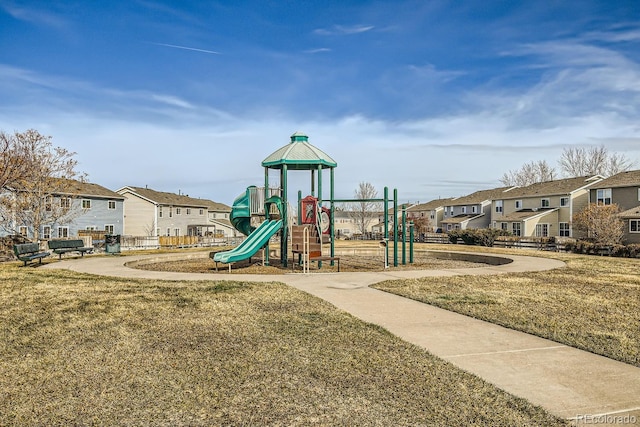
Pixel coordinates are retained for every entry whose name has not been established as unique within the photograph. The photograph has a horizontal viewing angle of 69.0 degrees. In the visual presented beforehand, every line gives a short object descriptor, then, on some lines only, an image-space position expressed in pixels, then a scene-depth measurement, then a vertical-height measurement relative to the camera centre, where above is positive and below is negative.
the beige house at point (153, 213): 54.69 +2.29
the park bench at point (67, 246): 22.62 -0.66
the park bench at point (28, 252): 18.50 -0.77
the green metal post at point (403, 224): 19.88 +0.23
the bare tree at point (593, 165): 66.65 +9.08
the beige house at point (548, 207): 49.06 +2.29
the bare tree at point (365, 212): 87.23 +3.28
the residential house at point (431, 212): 71.19 +2.75
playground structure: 18.17 +0.88
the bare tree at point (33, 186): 30.30 +3.20
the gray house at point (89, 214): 41.19 +1.84
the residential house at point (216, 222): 63.79 +1.34
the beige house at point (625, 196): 39.03 +2.86
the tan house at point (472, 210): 63.53 +2.62
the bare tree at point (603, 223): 34.06 +0.31
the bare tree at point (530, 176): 76.12 +8.59
